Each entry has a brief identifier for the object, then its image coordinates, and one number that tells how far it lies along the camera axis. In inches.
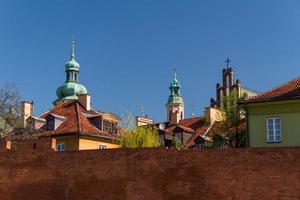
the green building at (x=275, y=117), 1050.7
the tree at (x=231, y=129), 1405.0
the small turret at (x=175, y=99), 3467.0
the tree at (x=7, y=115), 1339.8
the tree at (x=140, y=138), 1333.7
